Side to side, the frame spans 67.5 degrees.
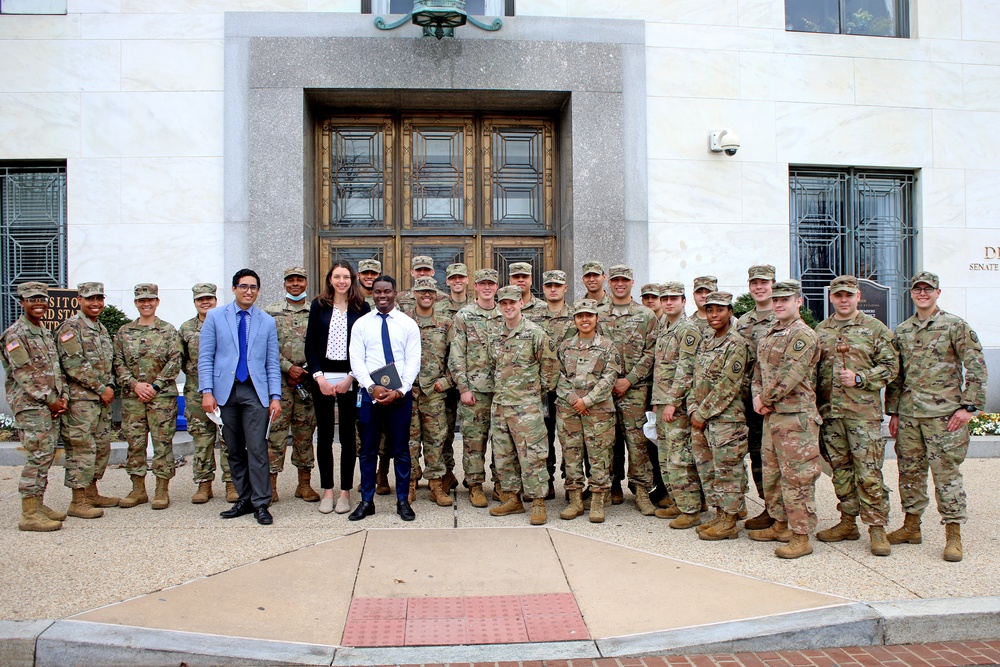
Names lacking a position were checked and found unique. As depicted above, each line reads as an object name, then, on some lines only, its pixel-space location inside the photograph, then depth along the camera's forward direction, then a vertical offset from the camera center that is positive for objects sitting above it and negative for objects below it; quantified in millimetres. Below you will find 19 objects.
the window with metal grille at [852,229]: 11062 +1677
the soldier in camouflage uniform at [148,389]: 6695 -398
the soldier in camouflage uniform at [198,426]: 6762 -715
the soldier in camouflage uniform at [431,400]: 6672 -493
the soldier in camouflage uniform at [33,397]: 5980 -396
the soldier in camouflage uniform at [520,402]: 6219 -488
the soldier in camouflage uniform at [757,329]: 5957 +108
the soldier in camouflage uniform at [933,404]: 5352 -464
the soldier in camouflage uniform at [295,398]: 6840 -483
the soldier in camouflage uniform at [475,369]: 6555 -215
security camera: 10281 +2773
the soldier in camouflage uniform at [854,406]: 5391 -473
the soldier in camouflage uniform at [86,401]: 6312 -458
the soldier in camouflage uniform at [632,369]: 6465 -225
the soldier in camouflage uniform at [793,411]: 5254 -493
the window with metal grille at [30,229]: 10219 +1637
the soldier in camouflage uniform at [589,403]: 6203 -496
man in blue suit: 6211 -327
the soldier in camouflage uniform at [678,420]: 5934 -621
